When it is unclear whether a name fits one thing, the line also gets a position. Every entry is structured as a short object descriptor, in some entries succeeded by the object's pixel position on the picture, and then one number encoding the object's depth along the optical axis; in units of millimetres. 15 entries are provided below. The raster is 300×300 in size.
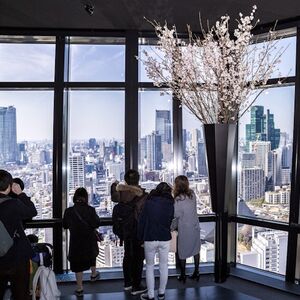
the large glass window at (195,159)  5180
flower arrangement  3275
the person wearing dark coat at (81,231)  3979
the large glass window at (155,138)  5152
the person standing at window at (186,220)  4242
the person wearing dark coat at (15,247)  2723
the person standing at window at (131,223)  3945
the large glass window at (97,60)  5074
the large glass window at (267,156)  4738
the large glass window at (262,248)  4715
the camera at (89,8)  4079
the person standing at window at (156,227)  3664
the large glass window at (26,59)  4984
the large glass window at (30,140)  4992
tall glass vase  3885
